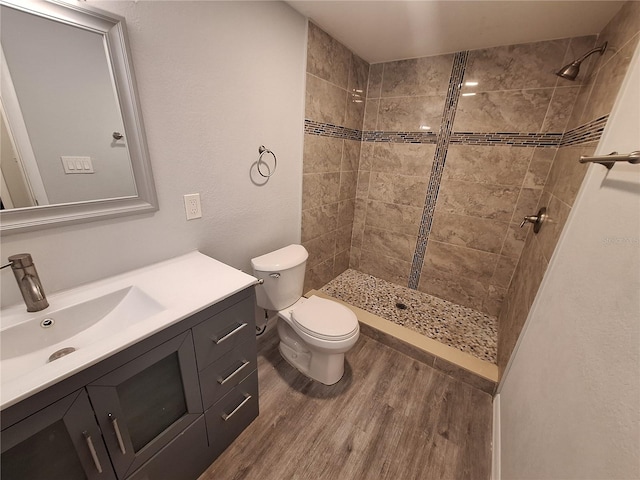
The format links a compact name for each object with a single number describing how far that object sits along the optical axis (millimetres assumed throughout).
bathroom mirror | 774
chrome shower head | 1343
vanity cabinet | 630
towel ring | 1526
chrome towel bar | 659
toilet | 1465
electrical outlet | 1257
